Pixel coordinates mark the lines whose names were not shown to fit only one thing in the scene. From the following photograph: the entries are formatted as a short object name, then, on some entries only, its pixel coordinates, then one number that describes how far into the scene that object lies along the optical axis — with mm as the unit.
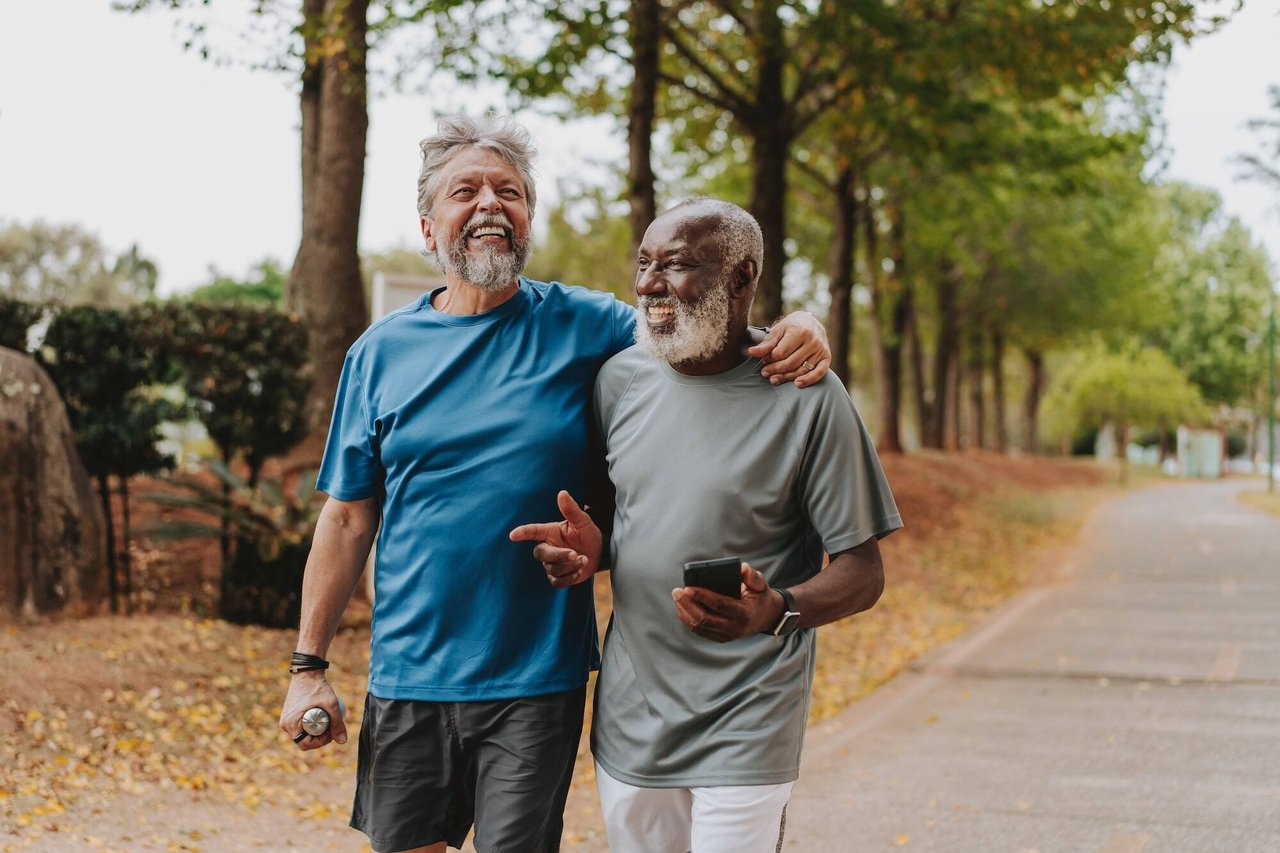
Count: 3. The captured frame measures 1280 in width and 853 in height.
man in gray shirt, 2949
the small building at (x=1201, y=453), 69500
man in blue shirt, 3189
